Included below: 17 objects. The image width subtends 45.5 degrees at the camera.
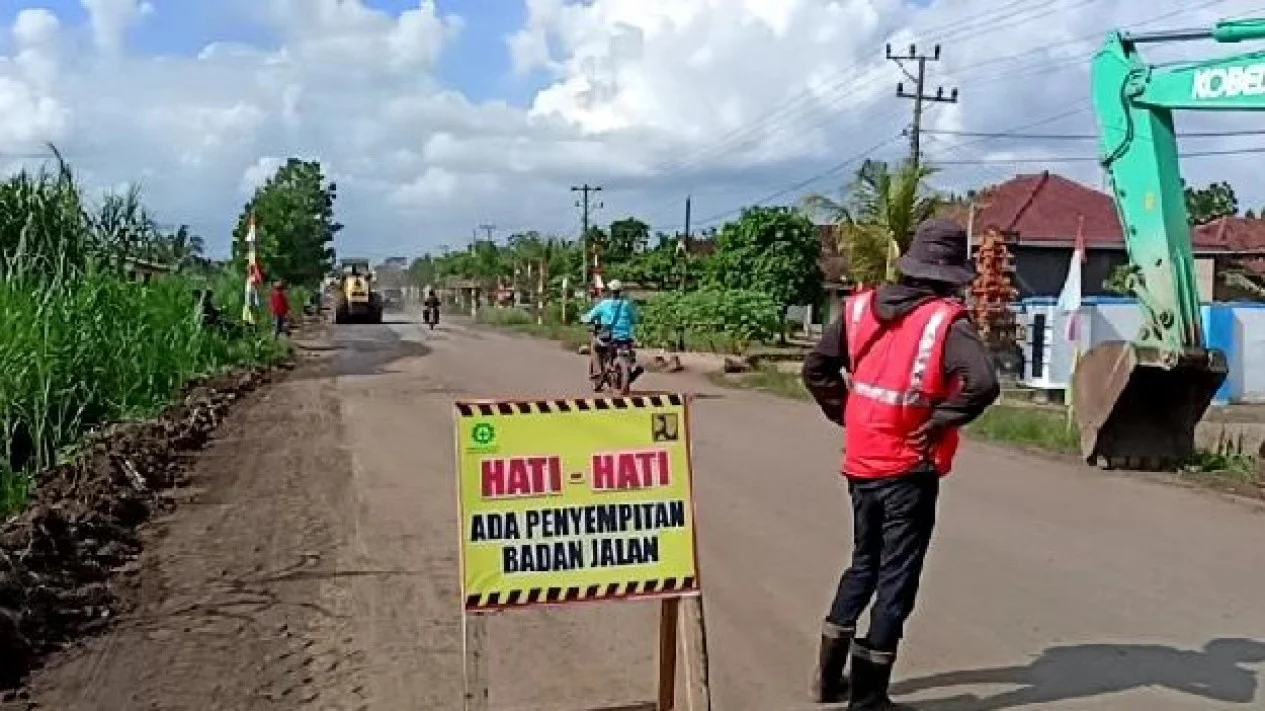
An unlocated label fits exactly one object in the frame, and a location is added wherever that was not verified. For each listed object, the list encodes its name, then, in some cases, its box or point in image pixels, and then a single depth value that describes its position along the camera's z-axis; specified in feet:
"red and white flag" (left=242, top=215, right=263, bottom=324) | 101.40
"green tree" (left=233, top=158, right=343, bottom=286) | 205.16
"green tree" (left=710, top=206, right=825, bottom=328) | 144.46
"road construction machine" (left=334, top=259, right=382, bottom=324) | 208.23
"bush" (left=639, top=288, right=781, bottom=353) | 119.03
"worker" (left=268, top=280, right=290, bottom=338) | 116.88
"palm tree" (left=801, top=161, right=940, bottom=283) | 101.45
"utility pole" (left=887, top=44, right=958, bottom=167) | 141.59
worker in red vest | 19.15
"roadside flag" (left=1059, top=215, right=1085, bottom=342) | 72.13
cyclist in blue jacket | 71.10
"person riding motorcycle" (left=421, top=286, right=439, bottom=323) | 190.90
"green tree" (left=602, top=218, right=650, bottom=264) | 228.22
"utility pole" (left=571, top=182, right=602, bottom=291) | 206.14
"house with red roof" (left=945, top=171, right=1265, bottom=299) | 150.71
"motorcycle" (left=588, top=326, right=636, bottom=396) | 70.69
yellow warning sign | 17.76
